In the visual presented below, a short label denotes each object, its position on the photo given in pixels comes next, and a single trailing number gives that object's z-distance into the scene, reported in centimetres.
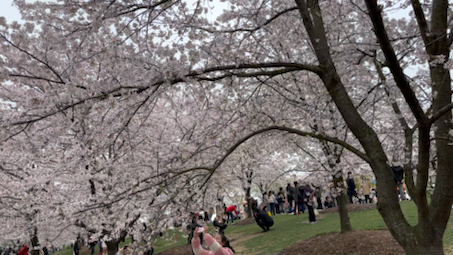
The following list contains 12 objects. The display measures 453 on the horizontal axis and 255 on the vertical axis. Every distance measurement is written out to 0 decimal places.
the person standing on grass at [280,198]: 2114
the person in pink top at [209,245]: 382
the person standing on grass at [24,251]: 1066
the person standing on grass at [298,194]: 1462
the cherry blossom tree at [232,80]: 323
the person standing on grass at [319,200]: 1691
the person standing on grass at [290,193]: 1717
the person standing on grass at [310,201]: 1157
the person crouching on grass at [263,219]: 1241
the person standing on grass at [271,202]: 1970
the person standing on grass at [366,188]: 1640
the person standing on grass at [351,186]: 1486
